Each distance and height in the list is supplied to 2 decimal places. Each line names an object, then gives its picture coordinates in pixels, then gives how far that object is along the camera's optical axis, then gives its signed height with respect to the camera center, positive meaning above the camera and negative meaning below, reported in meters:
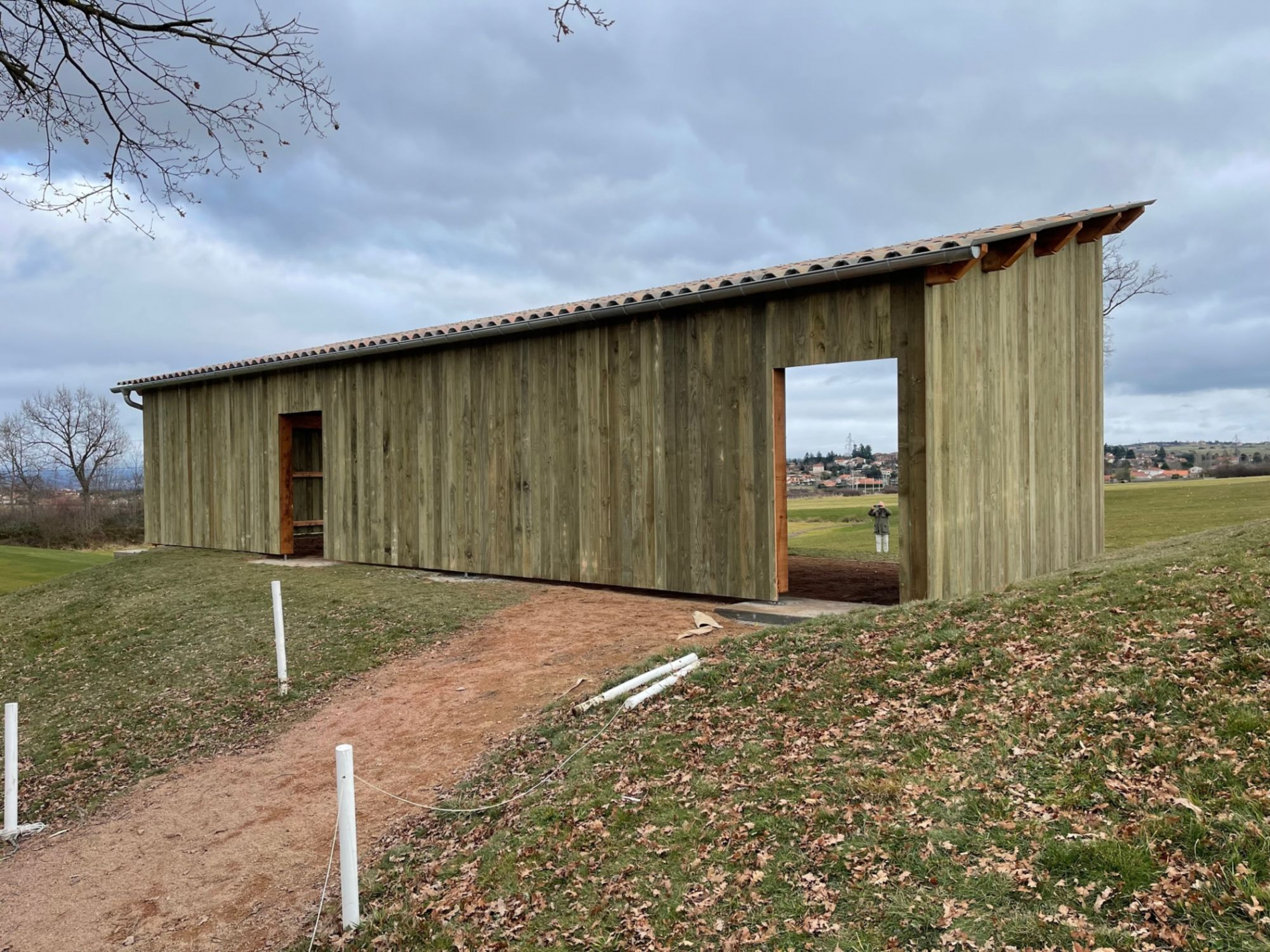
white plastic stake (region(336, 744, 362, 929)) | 3.43 -1.63
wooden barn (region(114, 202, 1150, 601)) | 7.01 +0.55
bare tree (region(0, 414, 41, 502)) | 37.47 +1.23
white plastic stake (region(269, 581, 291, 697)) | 6.57 -1.42
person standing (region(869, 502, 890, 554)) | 14.61 -1.15
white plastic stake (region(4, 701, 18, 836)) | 4.89 -1.81
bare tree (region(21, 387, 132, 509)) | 38.44 +1.94
